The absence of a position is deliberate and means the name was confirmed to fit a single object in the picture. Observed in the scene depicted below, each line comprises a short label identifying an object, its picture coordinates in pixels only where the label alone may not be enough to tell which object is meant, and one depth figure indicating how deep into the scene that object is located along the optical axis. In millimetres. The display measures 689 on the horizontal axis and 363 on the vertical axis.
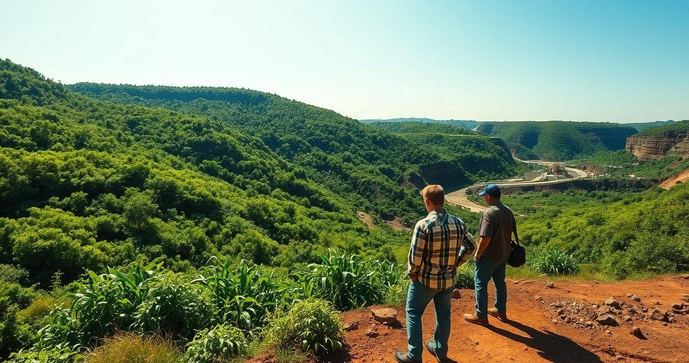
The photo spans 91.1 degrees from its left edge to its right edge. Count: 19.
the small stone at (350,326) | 4652
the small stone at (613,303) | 5465
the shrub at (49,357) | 3576
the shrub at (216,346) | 3699
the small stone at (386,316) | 4840
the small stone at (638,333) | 4629
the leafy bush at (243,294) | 4617
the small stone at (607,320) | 4926
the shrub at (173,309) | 4141
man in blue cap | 4660
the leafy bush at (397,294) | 5551
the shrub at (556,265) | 8835
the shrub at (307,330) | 3936
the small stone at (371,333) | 4496
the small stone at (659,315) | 5164
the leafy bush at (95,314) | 4250
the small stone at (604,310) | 5184
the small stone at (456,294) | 5989
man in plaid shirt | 3498
